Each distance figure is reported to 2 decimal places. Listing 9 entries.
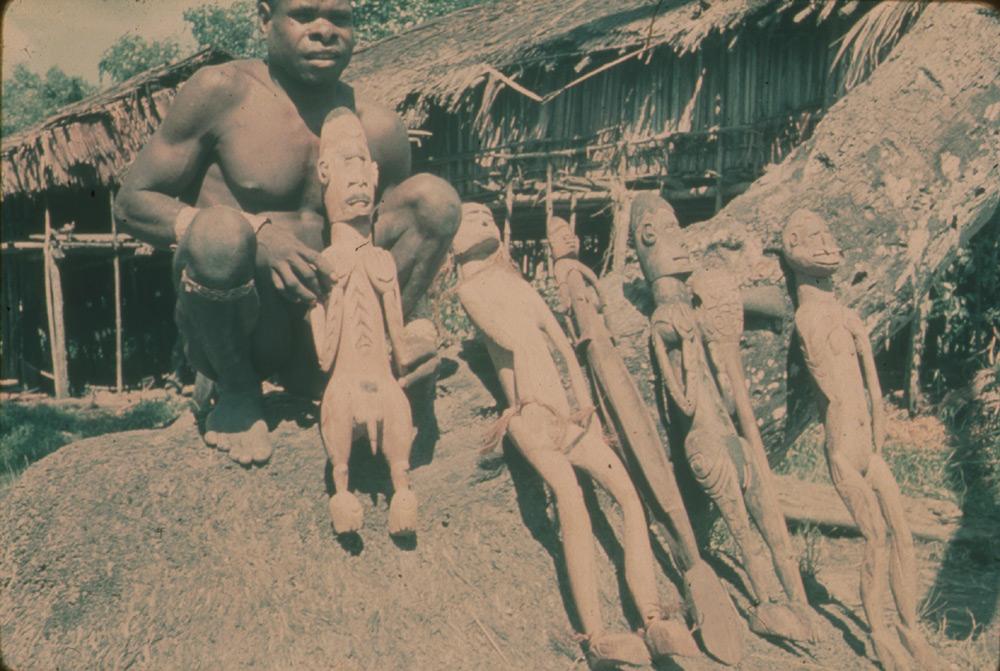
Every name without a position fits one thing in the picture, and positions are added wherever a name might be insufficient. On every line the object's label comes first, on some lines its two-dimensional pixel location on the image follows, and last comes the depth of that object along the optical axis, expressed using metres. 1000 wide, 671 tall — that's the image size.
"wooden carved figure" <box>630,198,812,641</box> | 2.93
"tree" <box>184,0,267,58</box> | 14.77
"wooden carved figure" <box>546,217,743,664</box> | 2.76
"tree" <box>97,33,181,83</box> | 18.95
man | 2.89
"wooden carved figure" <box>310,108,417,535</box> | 2.67
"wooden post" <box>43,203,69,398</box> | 10.19
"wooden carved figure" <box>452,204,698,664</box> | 2.59
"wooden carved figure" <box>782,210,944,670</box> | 2.94
